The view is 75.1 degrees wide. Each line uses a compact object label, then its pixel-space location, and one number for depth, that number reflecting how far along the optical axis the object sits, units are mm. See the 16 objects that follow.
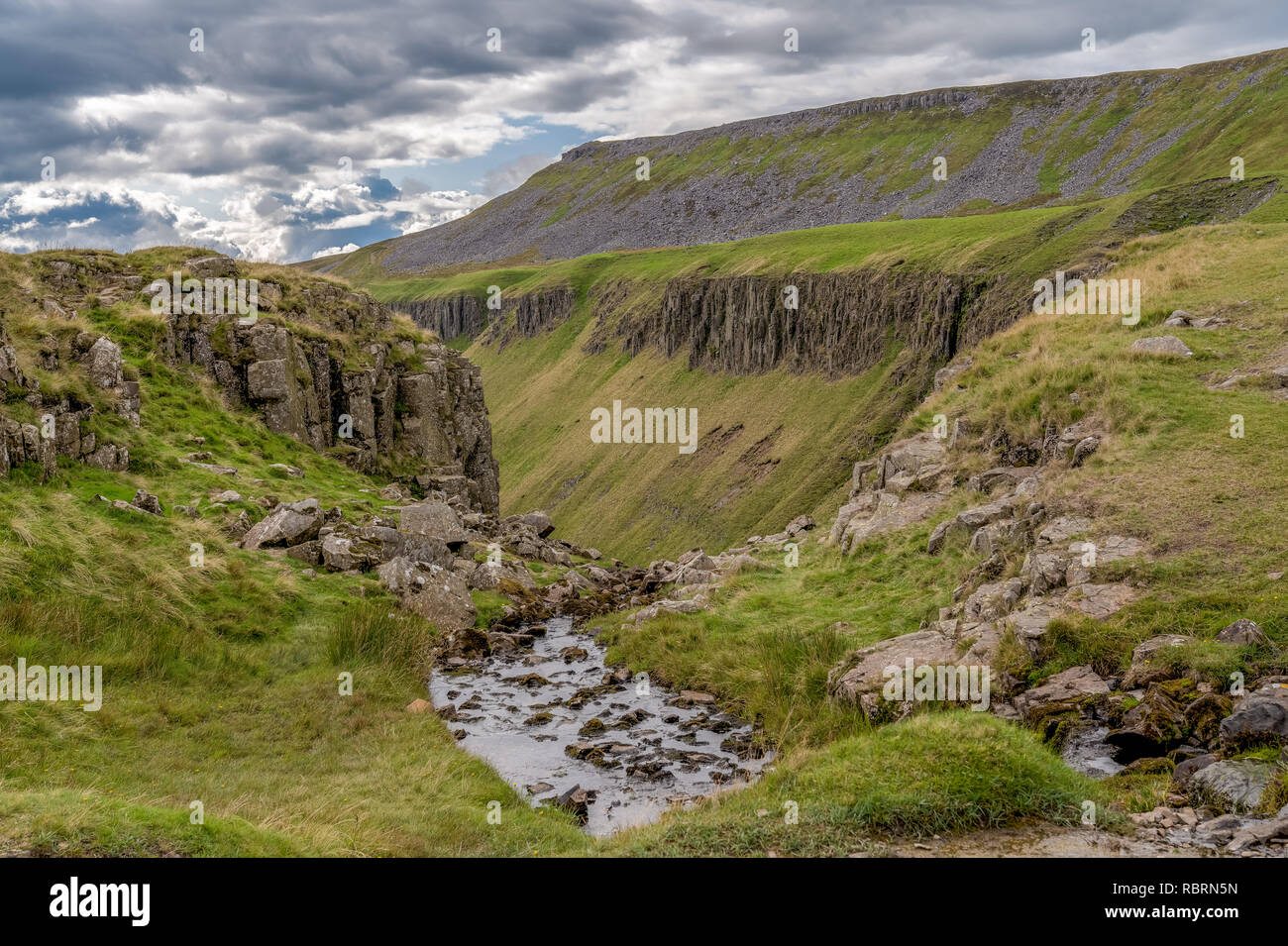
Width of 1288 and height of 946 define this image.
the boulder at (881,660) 16703
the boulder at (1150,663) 13438
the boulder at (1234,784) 10000
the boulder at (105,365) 28438
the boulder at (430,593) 26031
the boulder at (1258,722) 11102
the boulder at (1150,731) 12203
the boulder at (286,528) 26094
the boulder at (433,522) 30484
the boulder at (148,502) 24125
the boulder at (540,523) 45406
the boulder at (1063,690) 14008
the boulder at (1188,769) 10914
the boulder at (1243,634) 13047
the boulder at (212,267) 39906
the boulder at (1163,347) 25500
